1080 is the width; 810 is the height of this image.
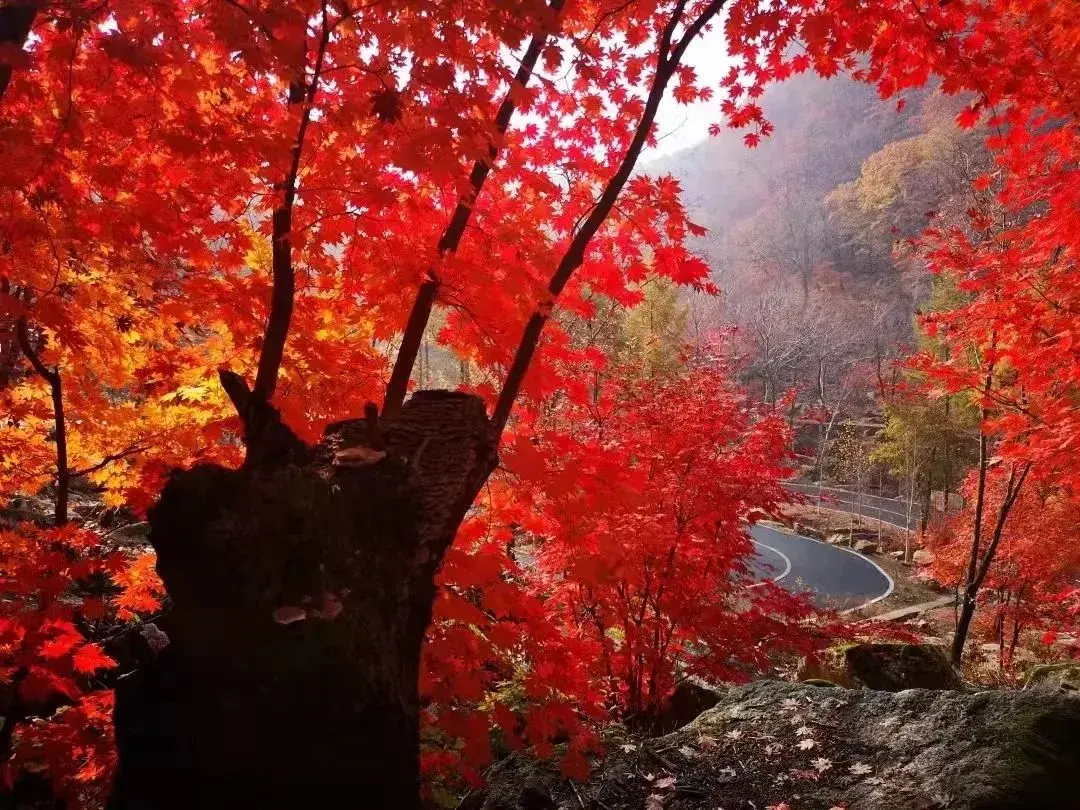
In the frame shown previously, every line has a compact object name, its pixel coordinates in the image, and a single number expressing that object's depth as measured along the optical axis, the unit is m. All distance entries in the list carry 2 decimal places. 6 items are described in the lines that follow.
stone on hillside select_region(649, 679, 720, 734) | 5.96
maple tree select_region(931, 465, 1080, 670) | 9.26
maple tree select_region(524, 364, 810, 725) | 4.80
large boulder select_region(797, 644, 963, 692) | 7.00
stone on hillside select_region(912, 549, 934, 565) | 17.90
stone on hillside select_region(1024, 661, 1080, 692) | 6.18
